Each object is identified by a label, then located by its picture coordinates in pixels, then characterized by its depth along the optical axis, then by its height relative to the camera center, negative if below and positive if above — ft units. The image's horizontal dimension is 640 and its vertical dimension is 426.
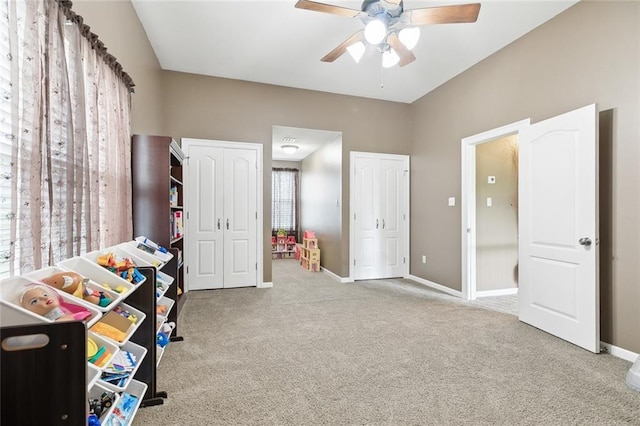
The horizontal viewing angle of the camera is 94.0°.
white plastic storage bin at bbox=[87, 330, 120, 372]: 3.57 -1.73
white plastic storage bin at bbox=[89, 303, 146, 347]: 4.25 -1.74
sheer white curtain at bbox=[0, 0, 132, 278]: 3.79 +1.19
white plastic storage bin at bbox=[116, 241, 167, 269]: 6.66 -0.97
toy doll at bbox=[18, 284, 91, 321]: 3.17 -0.99
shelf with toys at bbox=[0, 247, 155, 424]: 3.08 -1.17
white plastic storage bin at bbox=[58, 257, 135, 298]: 4.61 -0.97
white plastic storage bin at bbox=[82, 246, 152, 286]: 5.31 -0.83
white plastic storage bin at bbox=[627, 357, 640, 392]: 6.15 -3.48
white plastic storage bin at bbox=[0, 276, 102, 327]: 2.94 -0.97
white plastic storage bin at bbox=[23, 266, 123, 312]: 3.56 -1.02
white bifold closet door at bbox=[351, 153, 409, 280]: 15.87 -0.16
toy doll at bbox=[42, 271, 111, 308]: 3.67 -0.92
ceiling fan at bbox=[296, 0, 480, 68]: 6.78 +4.72
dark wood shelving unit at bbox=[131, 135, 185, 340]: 8.77 +0.63
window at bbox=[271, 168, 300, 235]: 26.07 +1.08
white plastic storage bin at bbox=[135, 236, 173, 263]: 7.54 -0.93
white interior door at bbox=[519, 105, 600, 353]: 7.84 -0.47
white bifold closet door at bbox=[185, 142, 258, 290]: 13.48 -0.17
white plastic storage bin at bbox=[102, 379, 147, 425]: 4.39 -3.10
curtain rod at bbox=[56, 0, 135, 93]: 5.10 +3.51
